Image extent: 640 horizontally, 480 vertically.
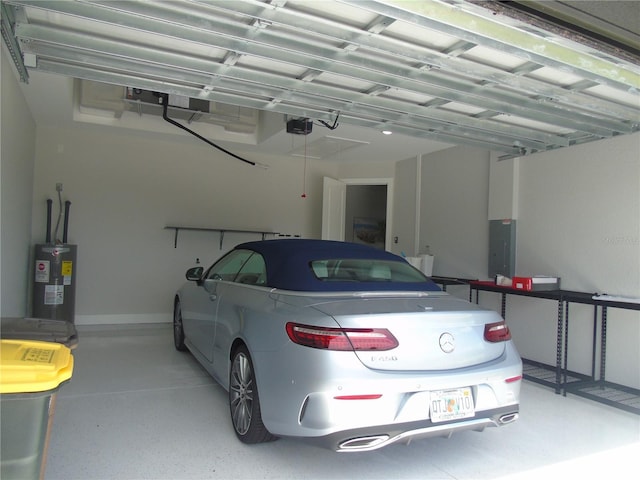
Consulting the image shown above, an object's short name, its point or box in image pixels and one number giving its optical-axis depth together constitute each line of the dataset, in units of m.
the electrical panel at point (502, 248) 4.98
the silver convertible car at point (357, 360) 2.04
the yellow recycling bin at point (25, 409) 1.46
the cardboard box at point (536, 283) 4.15
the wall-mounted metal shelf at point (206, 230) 6.54
